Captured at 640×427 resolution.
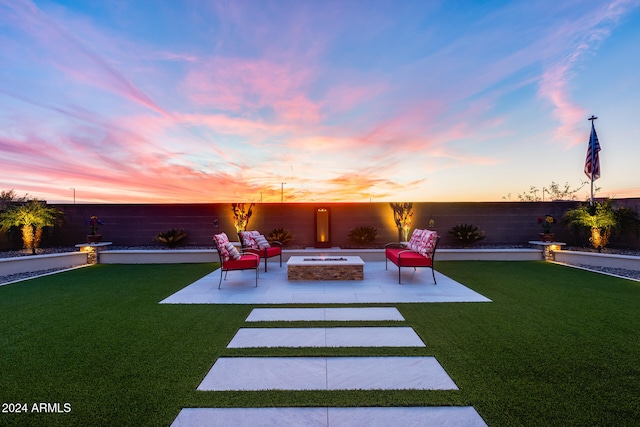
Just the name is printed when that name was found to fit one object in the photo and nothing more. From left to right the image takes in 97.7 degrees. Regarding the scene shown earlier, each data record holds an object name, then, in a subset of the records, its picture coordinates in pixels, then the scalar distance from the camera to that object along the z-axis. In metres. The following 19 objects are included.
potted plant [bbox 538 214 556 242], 8.67
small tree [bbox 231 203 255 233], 9.61
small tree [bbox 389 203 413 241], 9.60
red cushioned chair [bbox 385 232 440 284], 5.65
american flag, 8.70
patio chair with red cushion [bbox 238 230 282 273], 6.82
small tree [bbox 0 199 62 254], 8.34
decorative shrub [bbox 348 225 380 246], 9.44
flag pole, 8.70
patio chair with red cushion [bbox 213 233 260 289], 5.30
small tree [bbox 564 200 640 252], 7.87
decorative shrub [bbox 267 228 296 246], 9.23
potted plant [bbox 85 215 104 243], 8.73
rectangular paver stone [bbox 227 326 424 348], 2.86
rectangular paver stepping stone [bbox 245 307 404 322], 3.62
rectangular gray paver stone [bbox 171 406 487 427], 1.72
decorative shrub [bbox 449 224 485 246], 9.31
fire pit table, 5.84
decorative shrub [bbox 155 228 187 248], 9.43
